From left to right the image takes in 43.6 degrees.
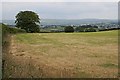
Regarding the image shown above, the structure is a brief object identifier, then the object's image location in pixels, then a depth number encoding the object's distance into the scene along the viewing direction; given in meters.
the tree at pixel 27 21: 36.20
